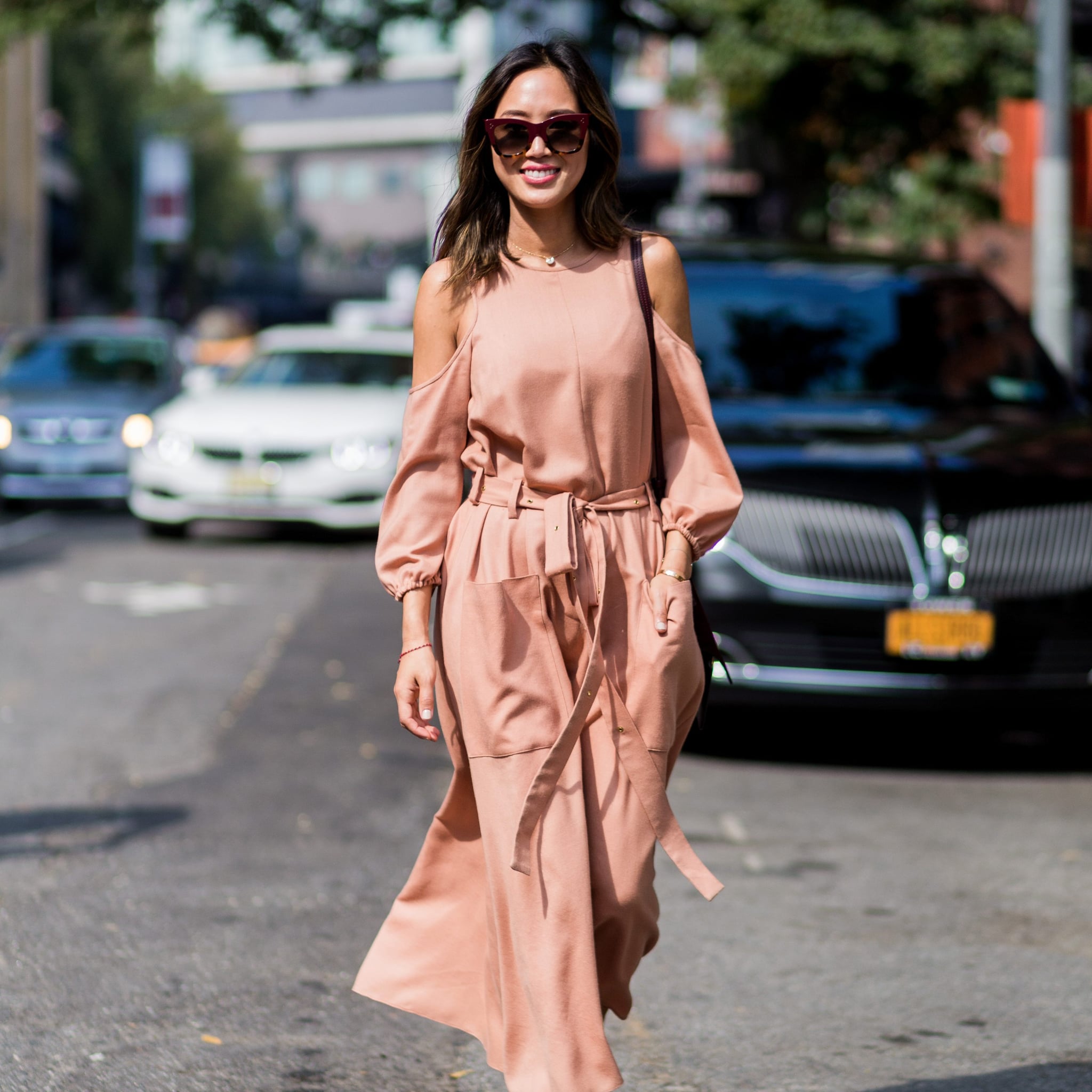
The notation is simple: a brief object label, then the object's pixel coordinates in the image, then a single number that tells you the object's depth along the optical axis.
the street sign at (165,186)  47.22
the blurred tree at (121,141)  55.22
